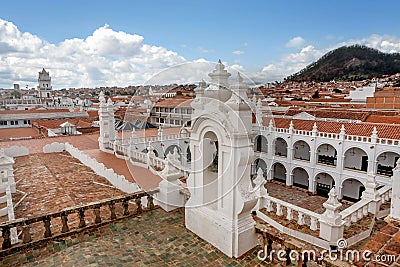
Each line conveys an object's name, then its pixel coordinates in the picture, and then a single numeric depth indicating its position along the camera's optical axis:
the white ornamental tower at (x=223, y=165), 5.89
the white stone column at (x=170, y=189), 8.42
